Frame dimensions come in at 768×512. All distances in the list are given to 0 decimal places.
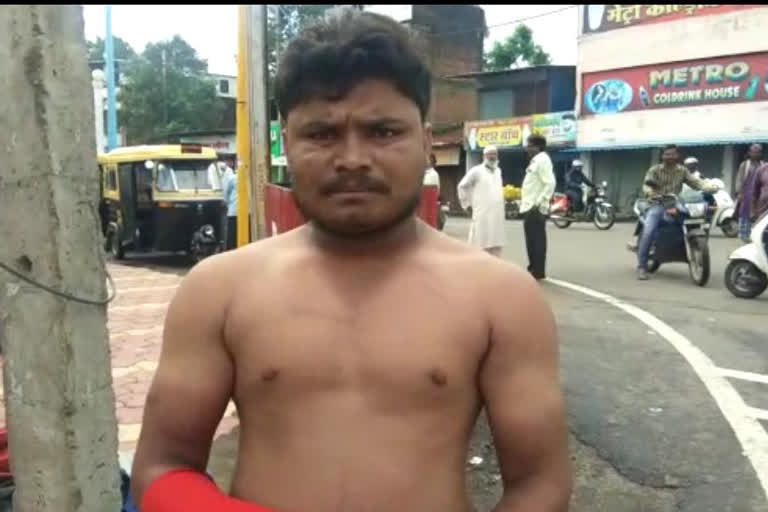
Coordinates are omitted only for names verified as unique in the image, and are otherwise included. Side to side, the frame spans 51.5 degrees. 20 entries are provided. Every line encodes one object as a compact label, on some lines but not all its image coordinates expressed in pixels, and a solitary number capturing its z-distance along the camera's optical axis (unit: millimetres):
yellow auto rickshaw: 11680
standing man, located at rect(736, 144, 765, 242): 10086
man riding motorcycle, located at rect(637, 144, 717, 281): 8062
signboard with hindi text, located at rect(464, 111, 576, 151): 22516
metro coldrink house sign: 18344
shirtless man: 1299
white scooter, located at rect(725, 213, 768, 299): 6922
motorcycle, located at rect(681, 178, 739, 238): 13289
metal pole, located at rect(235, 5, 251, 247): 4375
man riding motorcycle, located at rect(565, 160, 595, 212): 18109
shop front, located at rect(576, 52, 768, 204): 18312
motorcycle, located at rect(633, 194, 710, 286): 7832
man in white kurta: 7445
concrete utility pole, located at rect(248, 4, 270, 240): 4285
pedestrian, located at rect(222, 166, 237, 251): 9836
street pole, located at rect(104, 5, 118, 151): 18116
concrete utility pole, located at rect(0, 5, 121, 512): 1732
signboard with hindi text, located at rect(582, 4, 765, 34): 19384
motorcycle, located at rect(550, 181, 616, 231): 16203
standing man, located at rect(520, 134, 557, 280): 7785
